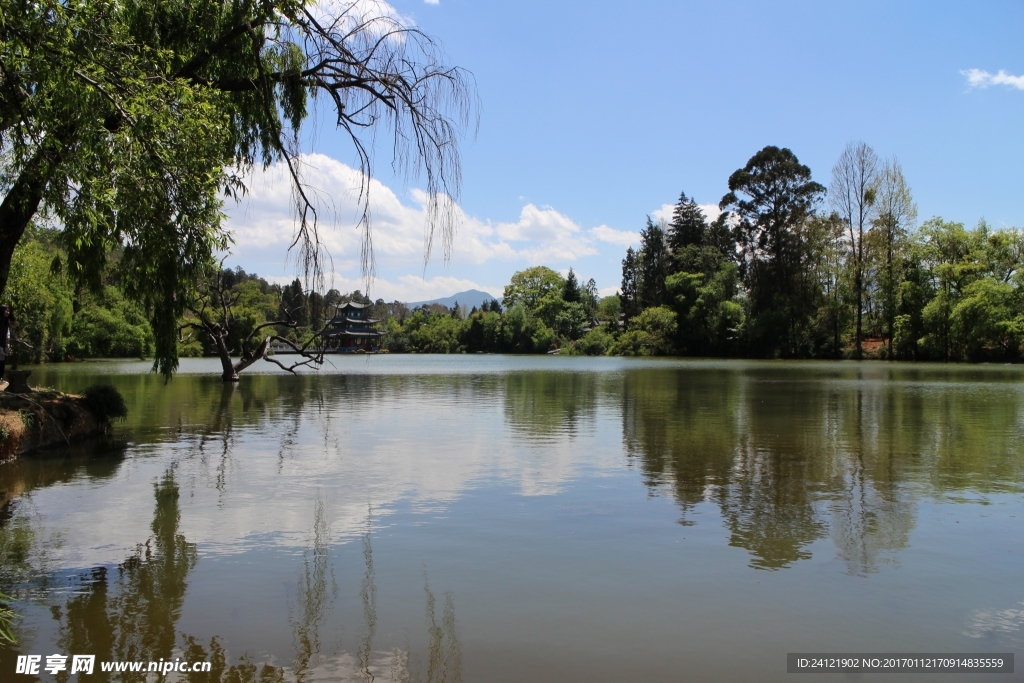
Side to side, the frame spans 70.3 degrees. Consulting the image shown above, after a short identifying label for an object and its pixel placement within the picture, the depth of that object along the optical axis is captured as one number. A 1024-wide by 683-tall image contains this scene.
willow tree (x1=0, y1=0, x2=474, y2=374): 4.64
